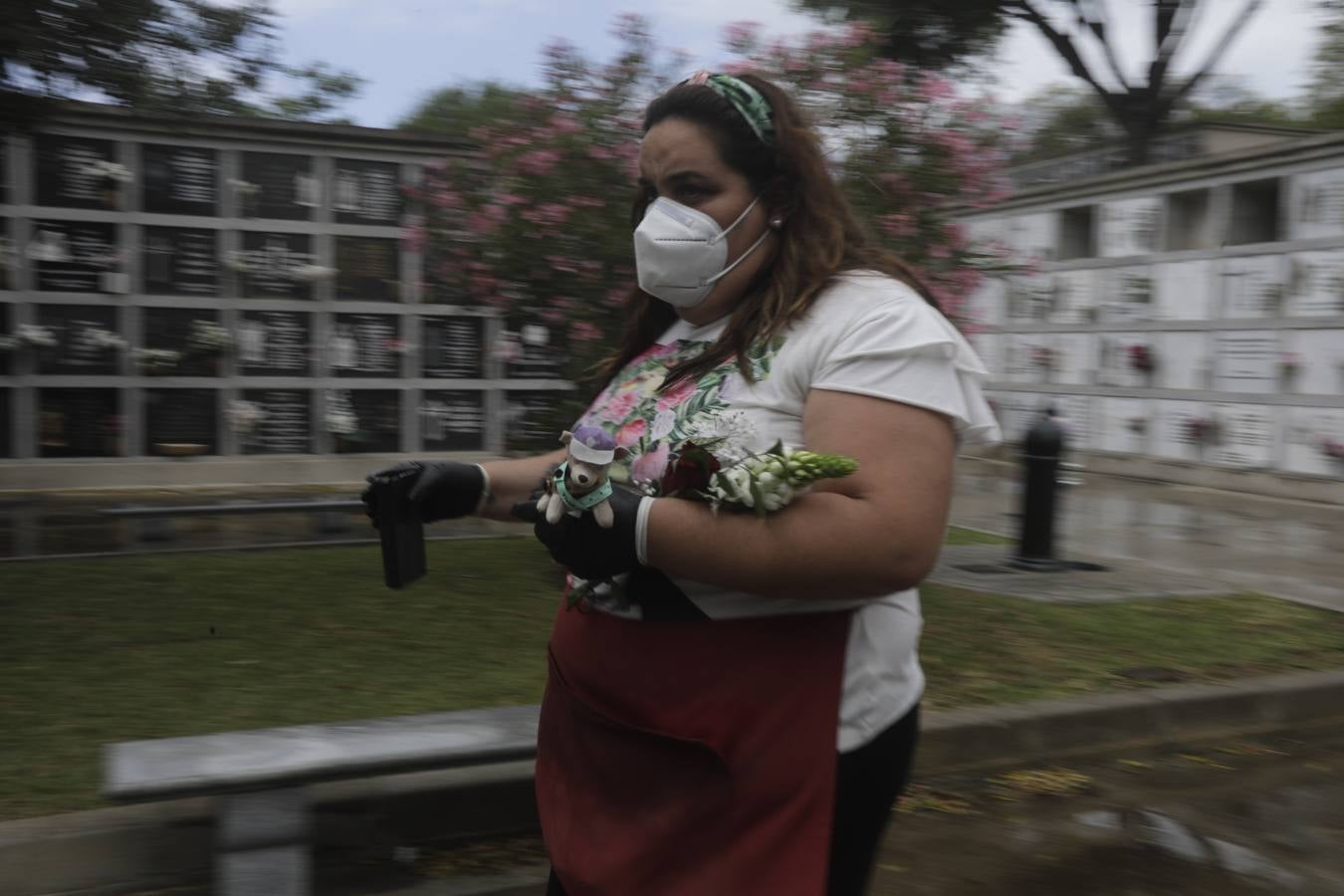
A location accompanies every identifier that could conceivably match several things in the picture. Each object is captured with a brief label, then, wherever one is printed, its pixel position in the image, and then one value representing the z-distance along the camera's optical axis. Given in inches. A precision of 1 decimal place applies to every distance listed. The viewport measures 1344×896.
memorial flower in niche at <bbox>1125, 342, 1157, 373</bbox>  636.7
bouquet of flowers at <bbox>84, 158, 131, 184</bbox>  428.1
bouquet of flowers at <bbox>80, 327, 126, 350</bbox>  430.3
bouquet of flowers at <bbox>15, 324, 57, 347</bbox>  418.6
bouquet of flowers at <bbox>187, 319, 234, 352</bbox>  441.7
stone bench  107.3
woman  57.2
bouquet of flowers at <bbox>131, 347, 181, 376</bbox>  434.0
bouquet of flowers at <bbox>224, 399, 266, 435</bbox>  449.7
